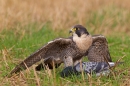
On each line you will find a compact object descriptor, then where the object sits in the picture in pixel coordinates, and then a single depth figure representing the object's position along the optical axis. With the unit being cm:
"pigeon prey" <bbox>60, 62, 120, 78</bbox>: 1195
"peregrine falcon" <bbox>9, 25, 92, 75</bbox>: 1320
